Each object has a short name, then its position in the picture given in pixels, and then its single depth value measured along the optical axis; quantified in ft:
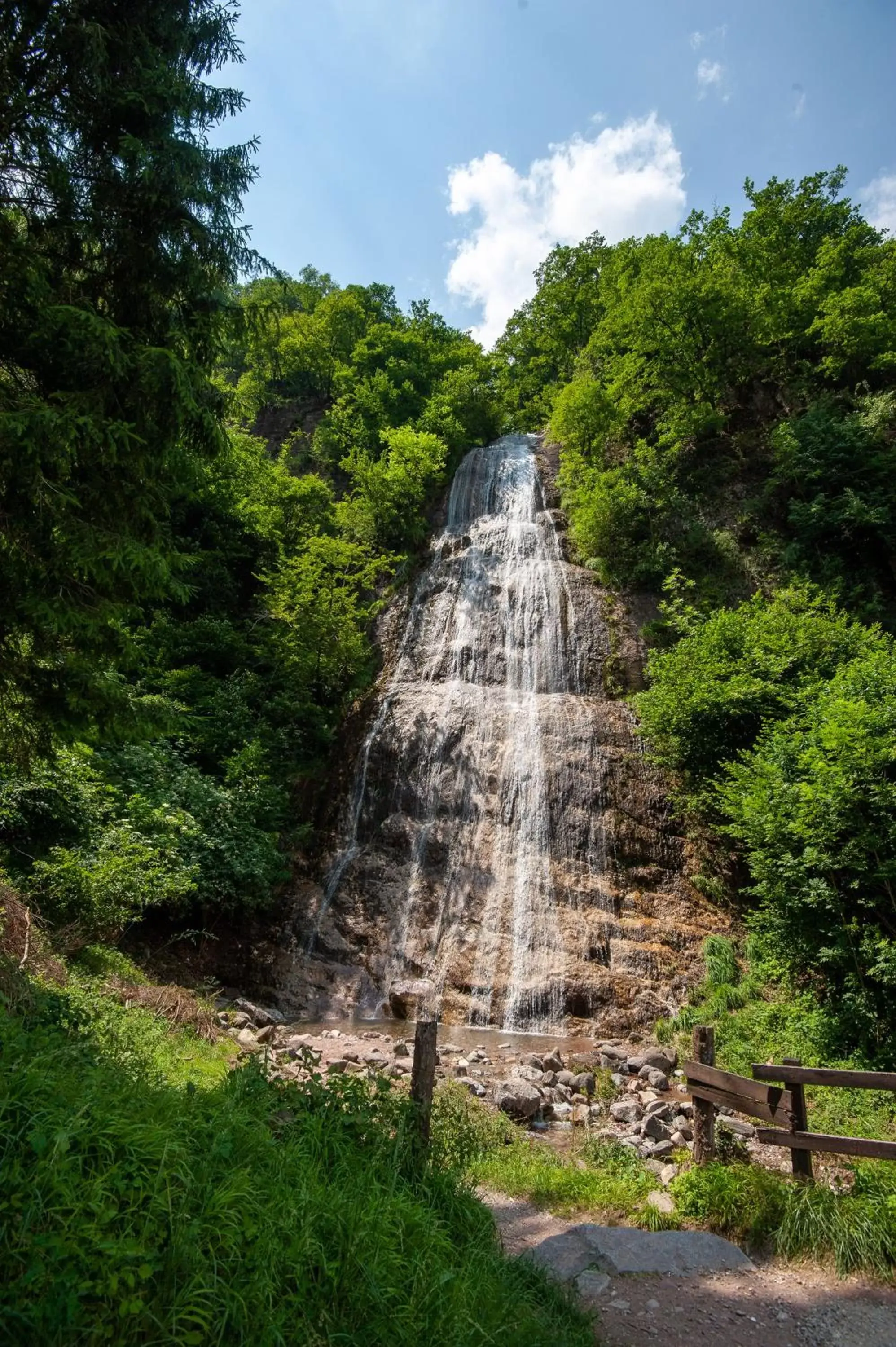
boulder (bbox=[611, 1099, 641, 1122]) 24.04
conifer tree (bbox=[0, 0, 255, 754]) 18.21
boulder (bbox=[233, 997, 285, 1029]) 31.37
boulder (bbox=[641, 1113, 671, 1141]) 22.38
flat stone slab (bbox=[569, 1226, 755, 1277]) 14.35
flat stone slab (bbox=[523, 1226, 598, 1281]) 13.94
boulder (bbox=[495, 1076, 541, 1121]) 23.70
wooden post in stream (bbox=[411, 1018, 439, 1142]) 16.12
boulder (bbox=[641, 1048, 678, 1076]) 28.84
